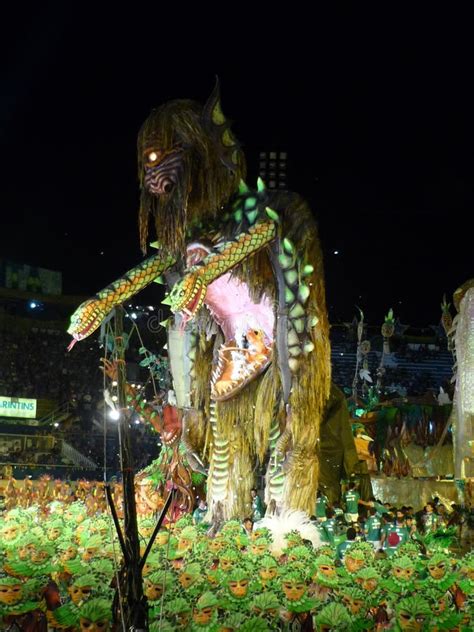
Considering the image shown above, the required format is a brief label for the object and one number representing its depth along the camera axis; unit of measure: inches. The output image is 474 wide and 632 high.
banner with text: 994.7
